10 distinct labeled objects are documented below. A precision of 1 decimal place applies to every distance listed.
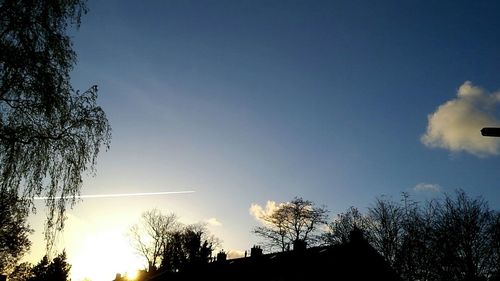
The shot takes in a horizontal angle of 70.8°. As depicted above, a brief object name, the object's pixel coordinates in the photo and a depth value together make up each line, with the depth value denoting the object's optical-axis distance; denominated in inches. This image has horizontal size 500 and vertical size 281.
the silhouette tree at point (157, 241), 2045.3
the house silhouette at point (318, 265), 792.3
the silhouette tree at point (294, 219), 1619.1
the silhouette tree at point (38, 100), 363.9
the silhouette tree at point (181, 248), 1763.0
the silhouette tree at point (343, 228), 1549.0
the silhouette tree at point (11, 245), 1204.0
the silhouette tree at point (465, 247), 1149.1
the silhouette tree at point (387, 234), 1373.0
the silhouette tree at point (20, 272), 1425.9
